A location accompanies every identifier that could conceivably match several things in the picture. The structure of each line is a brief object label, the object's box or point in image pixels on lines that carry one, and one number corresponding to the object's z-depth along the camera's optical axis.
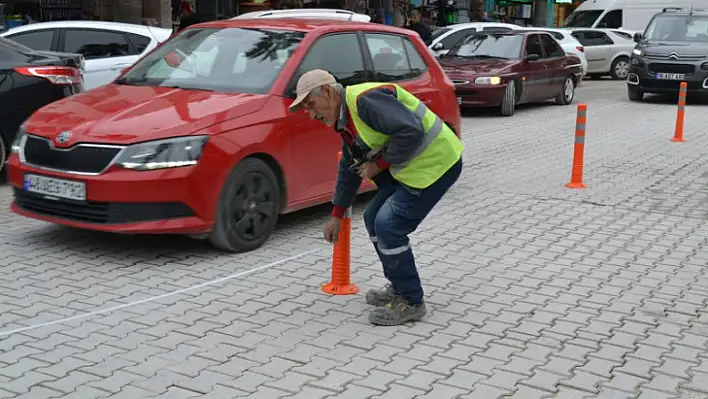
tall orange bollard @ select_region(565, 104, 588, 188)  9.45
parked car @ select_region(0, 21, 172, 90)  11.70
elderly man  4.82
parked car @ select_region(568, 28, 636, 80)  25.05
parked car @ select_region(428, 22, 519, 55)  19.80
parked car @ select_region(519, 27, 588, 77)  21.64
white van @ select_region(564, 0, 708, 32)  28.11
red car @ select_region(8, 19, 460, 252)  6.22
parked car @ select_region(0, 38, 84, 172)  9.34
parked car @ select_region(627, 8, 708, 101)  18.15
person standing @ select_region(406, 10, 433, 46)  21.25
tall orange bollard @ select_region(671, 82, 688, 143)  13.17
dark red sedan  16.12
